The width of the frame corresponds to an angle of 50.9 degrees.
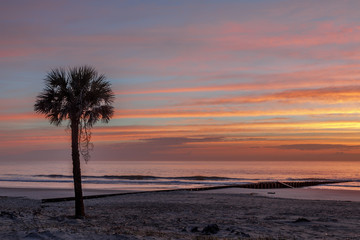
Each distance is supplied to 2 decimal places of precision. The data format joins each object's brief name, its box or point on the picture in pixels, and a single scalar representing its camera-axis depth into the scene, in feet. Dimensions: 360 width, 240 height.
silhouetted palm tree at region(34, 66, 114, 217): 64.64
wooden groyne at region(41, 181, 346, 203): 165.45
